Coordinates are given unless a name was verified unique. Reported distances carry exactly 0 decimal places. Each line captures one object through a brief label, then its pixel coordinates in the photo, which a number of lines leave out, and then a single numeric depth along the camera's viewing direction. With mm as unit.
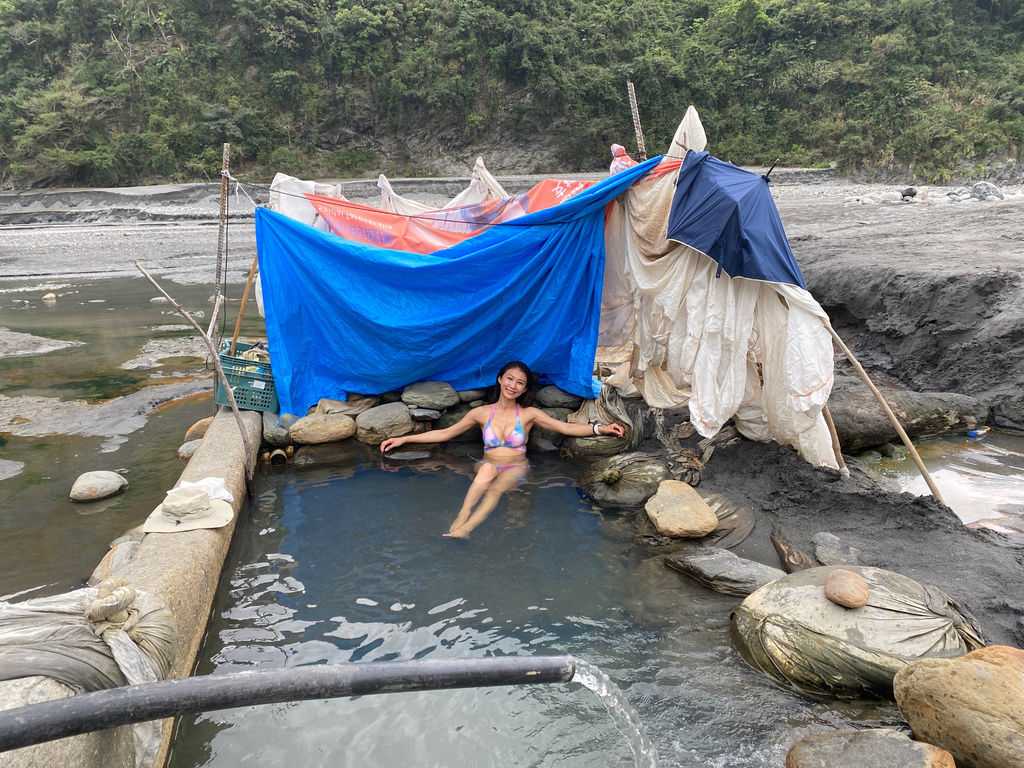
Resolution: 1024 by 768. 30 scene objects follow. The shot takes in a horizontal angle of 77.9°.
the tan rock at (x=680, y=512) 4156
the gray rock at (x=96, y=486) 4957
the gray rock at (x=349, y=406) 5895
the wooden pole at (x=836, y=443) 4300
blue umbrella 4164
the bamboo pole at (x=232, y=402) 4980
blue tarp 5508
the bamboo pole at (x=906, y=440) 3771
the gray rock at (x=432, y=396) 5824
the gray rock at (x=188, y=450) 5707
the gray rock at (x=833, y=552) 3646
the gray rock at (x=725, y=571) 3615
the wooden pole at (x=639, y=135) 5741
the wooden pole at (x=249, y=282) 5929
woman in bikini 5207
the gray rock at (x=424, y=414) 5832
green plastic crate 5809
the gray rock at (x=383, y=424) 5723
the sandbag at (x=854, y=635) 2805
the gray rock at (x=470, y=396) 5973
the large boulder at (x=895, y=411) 4988
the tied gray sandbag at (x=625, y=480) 4730
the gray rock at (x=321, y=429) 5652
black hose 1490
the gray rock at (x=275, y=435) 5605
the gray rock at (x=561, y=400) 5695
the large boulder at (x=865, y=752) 2234
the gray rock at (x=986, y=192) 14508
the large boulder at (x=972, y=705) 2179
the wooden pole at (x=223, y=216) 5652
